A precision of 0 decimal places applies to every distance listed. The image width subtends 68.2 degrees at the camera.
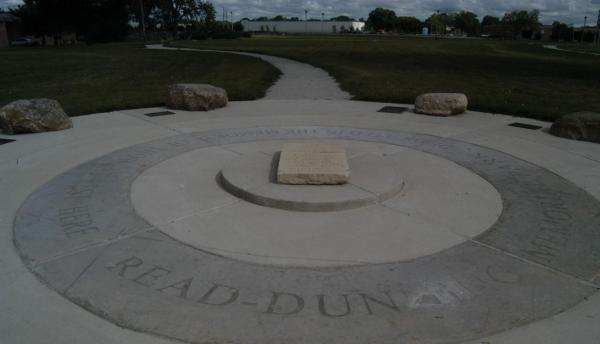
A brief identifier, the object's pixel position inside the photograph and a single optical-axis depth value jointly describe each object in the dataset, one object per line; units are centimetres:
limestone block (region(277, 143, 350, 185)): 513
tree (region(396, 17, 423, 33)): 15380
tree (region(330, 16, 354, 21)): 17570
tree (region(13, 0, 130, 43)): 5066
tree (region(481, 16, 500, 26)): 16522
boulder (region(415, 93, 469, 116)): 977
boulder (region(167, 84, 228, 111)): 1018
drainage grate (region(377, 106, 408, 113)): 1038
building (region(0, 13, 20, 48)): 5704
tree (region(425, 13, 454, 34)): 14295
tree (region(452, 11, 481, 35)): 14946
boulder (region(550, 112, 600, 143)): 763
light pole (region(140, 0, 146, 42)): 5696
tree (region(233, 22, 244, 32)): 9719
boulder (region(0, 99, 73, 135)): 796
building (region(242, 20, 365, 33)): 15050
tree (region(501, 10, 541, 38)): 11179
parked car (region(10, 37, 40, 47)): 5944
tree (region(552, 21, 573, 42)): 9489
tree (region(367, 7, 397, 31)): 15175
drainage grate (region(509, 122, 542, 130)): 876
